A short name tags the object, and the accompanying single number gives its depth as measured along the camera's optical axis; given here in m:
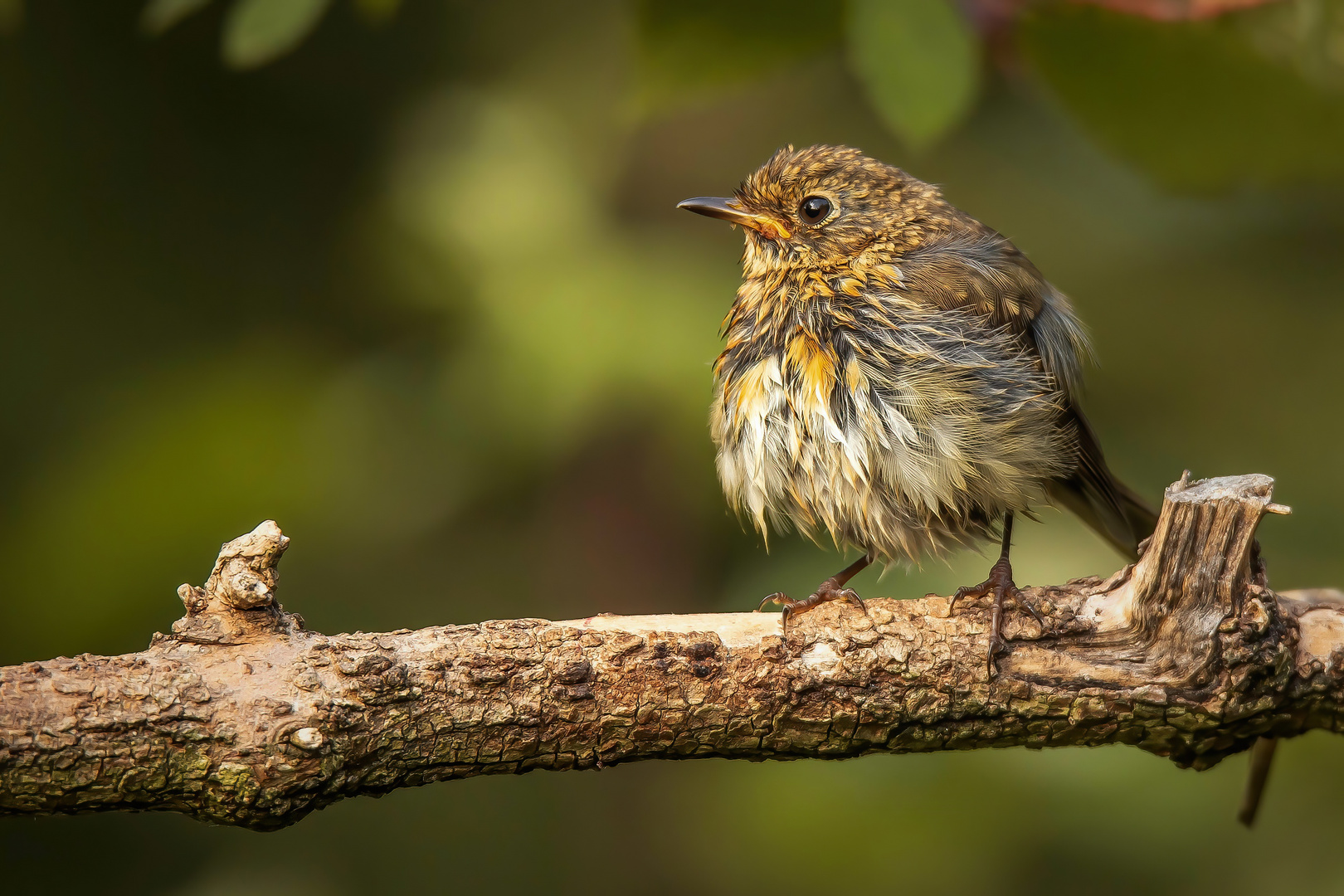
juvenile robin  6.20
